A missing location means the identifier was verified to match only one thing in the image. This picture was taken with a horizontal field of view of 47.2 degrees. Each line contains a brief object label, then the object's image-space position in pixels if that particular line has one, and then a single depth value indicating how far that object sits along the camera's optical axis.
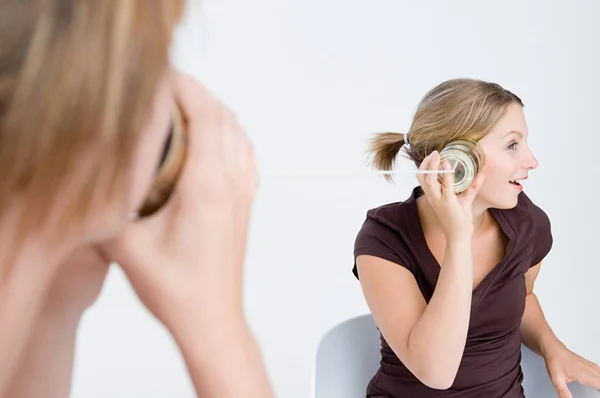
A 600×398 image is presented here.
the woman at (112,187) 0.35
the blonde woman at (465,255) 1.17
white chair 1.31
